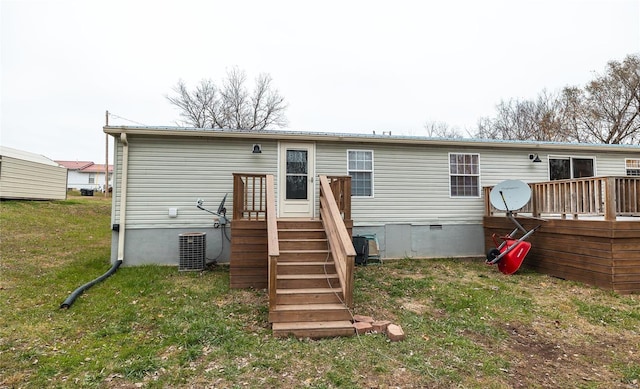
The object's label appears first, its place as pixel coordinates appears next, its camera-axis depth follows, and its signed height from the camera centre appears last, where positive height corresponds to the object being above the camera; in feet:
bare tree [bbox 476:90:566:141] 64.28 +19.32
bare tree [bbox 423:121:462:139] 85.30 +21.23
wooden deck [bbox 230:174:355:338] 12.53 -2.75
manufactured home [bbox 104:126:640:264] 22.71 +2.61
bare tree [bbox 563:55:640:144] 56.75 +18.81
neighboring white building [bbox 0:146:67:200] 42.39 +4.34
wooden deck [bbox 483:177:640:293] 17.84 -1.66
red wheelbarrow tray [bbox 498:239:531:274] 21.03 -3.30
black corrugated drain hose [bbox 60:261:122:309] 14.43 -4.26
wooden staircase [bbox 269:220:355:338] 12.06 -3.65
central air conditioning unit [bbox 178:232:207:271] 21.29 -3.08
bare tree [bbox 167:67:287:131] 71.26 +23.38
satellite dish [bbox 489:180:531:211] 22.29 +0.81
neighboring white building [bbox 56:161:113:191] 108.99 +10.02
